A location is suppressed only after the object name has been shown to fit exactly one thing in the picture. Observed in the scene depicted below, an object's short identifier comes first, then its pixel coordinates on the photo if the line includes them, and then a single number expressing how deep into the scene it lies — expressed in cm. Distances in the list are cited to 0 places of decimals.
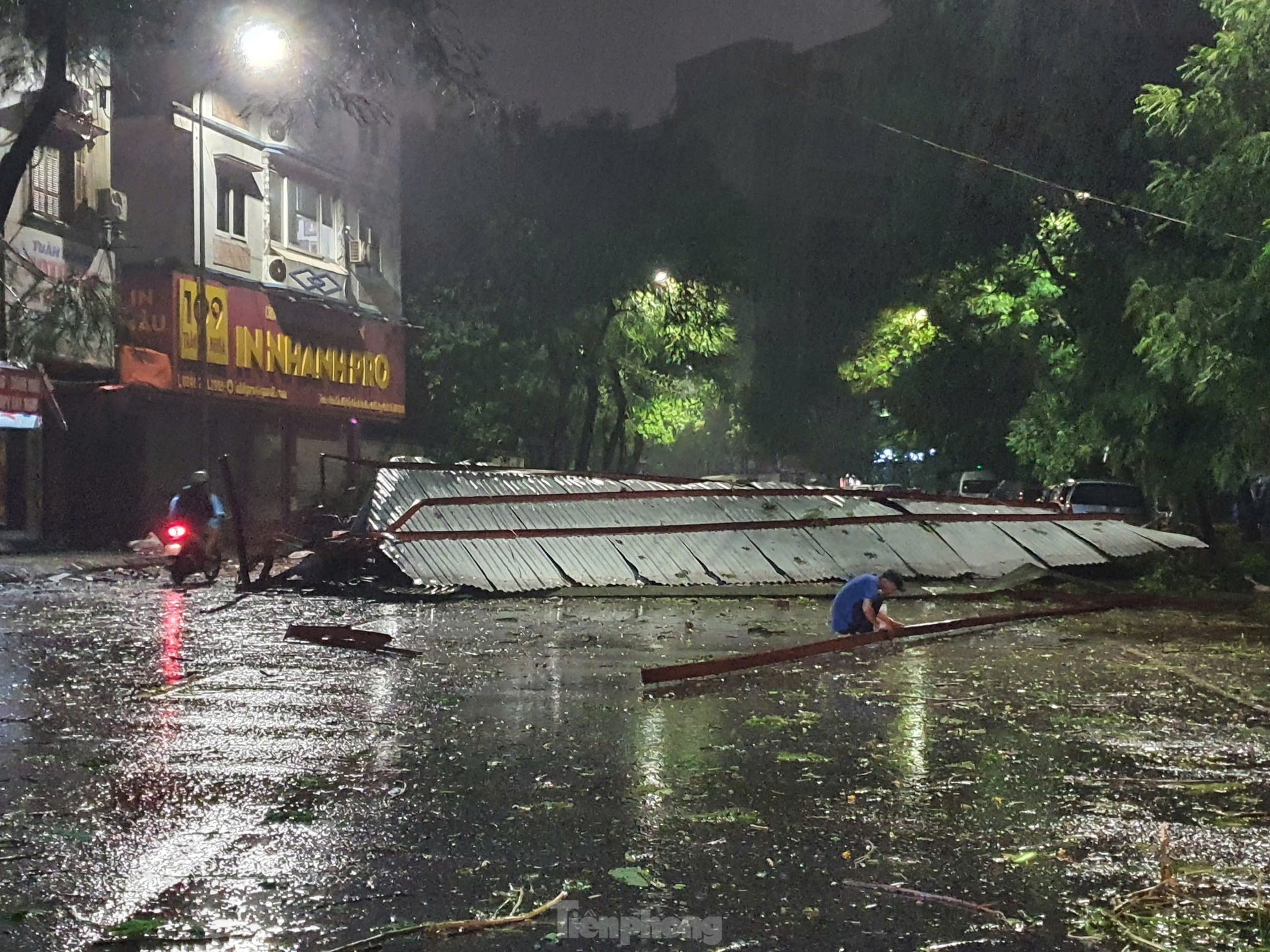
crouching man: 1203
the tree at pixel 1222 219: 1542
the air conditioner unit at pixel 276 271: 3173
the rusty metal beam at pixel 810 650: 959
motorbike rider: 1842
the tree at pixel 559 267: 3688
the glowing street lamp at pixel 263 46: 1620
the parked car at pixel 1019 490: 3966
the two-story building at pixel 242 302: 2778
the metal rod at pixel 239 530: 1544
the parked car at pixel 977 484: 4115
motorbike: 1825
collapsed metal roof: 1788
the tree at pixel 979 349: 2600
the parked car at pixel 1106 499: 2889
